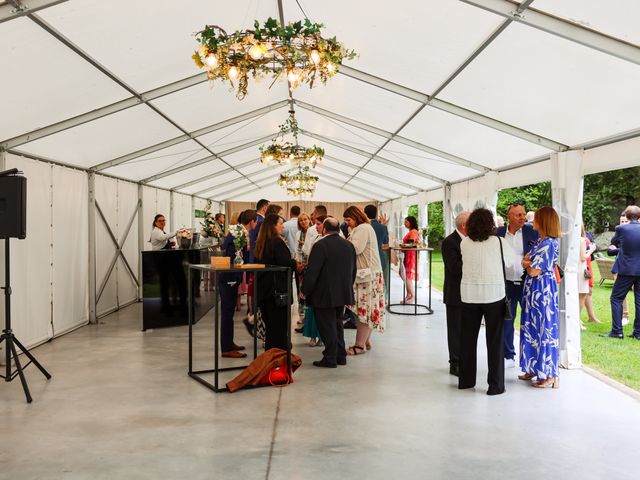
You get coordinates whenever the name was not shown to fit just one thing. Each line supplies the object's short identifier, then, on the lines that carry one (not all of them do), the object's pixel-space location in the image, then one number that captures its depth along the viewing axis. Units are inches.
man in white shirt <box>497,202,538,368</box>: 213.6
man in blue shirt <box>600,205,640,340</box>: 290.5
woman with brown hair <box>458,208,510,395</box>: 183.0
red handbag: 199.6
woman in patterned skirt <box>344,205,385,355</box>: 240.2
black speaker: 185.0
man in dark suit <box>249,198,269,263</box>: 255.6
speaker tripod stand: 188.4
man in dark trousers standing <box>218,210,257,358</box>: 236.5
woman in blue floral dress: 189.5
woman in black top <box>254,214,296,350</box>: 217.3
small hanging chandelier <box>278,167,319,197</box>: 531.8
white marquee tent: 161.6
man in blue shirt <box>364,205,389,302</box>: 325.1
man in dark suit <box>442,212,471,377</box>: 202.4
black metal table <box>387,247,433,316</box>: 354.3
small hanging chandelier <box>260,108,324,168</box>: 371.2
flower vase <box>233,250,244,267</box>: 209.4
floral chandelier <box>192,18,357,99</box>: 156.5
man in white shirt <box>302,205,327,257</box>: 298.5
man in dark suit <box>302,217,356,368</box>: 215.9
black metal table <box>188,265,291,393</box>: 189.0
